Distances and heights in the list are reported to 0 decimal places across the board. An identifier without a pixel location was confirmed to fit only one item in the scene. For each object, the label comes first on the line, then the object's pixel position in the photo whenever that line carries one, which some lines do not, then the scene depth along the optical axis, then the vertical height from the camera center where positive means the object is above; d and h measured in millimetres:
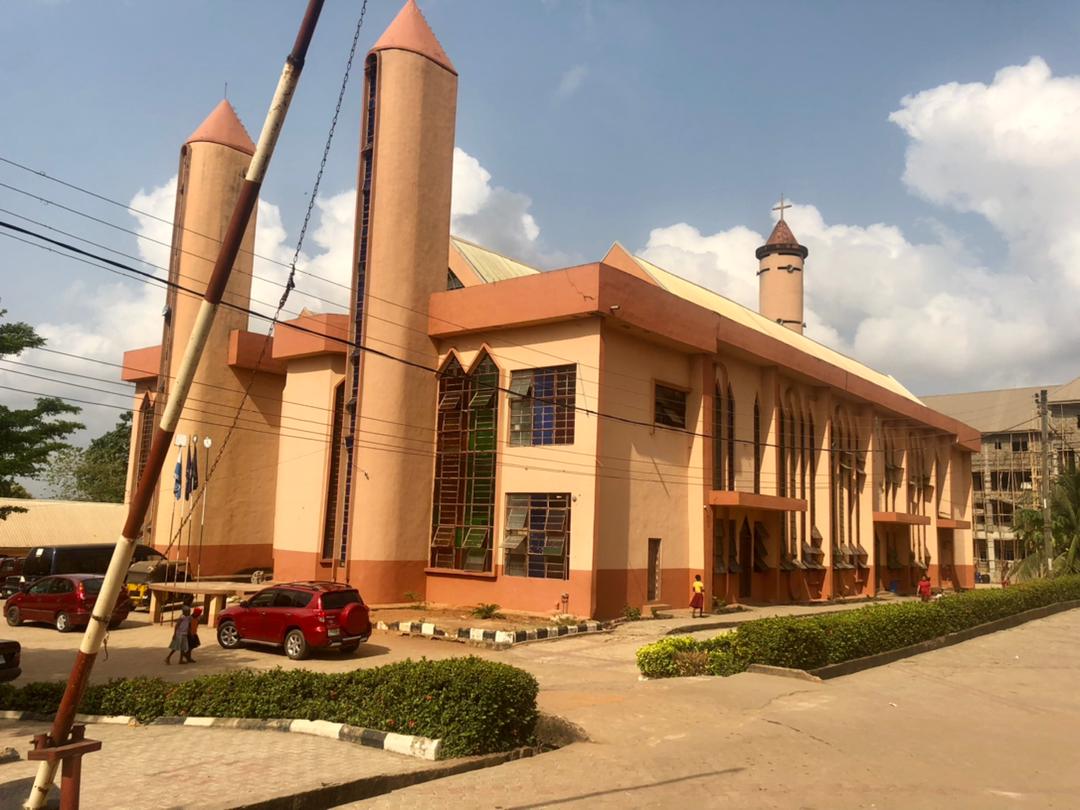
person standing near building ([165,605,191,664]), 16500 -2571
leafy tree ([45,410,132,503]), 58875 +2081
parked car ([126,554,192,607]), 25797 -2383
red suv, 17250 -2281
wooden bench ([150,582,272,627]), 21500 -2359
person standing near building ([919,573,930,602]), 31325 -2087
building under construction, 63062 +6324
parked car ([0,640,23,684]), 13602 -2636
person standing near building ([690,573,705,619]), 24750 -2152
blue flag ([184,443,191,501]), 29031 +804
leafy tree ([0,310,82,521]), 14359 +1299
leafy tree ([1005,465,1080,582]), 37000 +226
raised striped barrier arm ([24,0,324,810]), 5516 +365
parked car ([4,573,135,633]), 21078 -2584
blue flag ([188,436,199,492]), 28914 +1297
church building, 24203 +3302
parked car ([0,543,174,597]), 27016 -1928
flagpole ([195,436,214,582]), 31695 -602
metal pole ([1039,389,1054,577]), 34438 +1749
